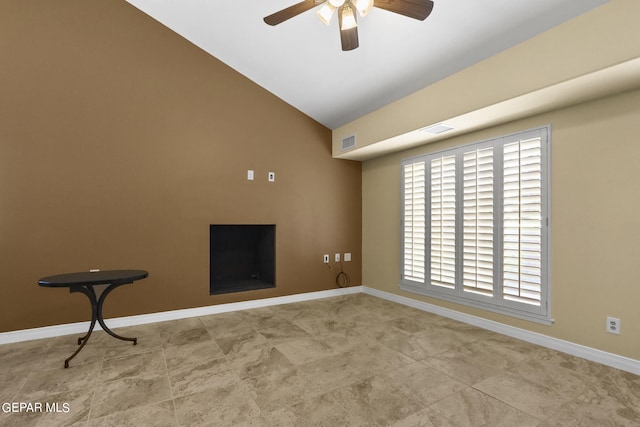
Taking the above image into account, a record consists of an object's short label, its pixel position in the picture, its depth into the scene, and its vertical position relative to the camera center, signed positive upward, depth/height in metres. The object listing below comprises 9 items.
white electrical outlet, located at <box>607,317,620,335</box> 2.46 -0.86
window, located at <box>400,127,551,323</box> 2.94 -0.11
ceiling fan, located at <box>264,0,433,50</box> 2.01 +1.37
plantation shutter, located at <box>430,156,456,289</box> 3.70 -0.09
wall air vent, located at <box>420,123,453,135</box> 3.29 +0.91
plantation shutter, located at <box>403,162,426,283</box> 4.09 -0.10
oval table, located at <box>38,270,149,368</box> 2.40 -0.53
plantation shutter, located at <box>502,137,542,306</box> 2.92 -0.07
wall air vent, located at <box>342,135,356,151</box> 4.39 +1.01
